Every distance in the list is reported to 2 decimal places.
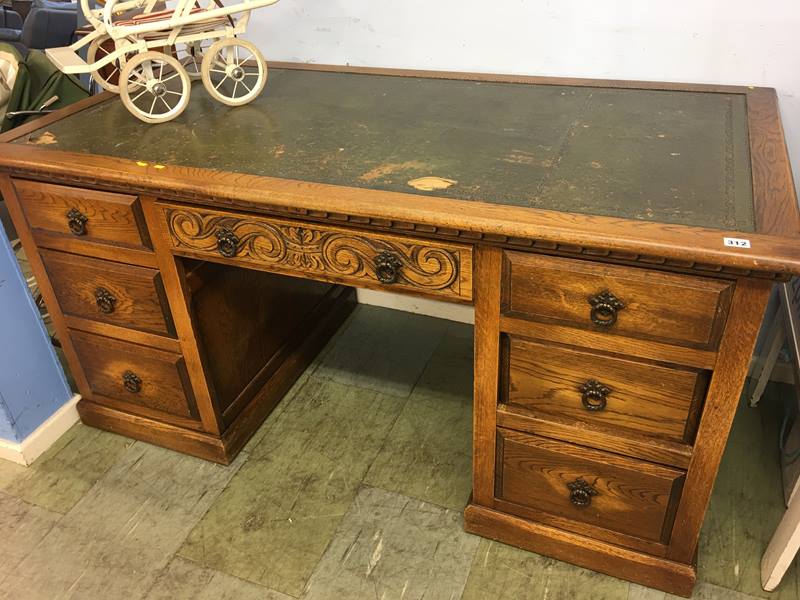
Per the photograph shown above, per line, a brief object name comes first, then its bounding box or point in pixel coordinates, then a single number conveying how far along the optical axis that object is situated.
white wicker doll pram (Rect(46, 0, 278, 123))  1.37
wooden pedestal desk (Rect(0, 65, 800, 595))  1.04
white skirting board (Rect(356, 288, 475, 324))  2.11
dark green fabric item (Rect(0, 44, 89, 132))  1.76
